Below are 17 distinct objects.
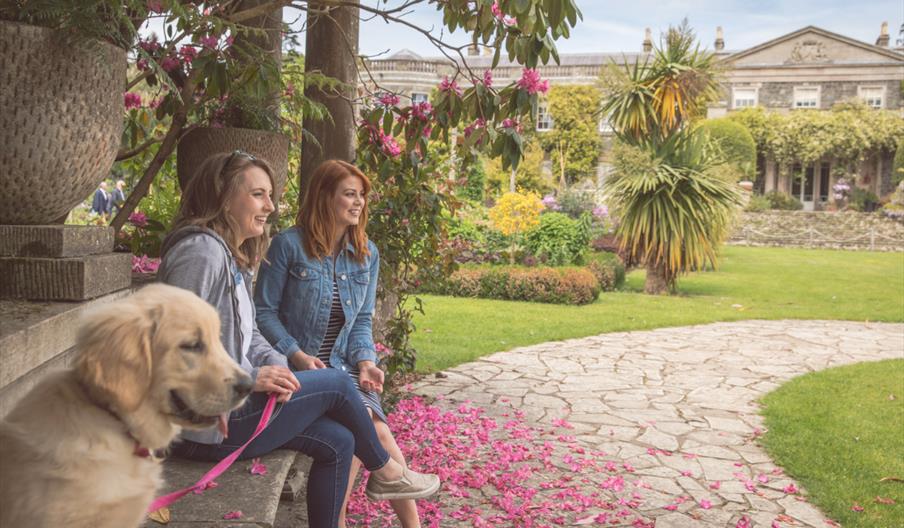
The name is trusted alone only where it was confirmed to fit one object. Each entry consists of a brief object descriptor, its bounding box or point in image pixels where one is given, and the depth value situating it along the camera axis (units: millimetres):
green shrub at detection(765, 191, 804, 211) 37469
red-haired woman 3465
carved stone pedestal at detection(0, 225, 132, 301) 2191
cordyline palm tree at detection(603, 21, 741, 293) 14305
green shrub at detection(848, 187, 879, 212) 36000
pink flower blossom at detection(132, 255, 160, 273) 3738
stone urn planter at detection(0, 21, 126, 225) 2150
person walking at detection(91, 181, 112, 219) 14805
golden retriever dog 1429
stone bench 2104
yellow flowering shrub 14602
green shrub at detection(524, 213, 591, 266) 15219
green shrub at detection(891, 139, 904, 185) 36125
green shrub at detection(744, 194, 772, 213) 34406
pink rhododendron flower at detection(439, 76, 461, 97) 4152
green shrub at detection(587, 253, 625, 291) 15062
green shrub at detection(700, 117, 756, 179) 36219
